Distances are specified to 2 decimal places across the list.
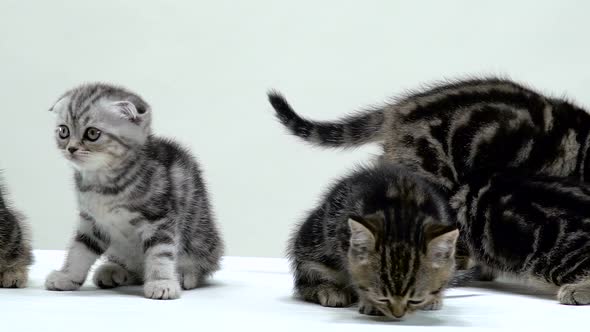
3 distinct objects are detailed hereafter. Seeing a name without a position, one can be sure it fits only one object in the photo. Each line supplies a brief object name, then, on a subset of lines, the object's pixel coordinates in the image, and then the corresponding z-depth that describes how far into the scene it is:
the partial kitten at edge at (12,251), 2.51
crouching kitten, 2.10
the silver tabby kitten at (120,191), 2.39
